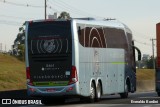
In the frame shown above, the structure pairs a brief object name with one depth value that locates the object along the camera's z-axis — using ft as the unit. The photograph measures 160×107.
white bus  95.96
